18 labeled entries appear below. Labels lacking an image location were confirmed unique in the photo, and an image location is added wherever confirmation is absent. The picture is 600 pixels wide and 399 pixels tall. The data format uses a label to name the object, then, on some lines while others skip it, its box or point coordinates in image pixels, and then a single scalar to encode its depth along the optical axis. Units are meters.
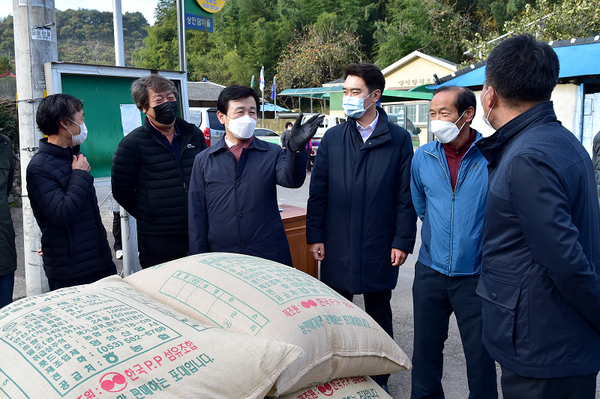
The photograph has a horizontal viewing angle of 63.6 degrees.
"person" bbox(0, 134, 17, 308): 2.78
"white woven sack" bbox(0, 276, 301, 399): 1.49
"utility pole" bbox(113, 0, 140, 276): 4.25
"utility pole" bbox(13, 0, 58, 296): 3.76
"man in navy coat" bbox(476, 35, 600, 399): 1.56
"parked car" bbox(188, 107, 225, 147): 12.40
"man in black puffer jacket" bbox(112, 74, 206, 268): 3.12
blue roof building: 9.85
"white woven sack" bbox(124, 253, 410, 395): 1.83
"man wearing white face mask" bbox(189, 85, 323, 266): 2.77
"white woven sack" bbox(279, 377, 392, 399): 1.89
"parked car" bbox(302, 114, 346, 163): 15.46
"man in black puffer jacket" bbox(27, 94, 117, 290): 2.63
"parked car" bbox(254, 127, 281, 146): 16.91
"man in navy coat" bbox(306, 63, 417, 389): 2.86
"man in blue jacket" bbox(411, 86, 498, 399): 2.46
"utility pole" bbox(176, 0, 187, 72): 4.91
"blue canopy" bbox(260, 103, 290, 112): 30.84
